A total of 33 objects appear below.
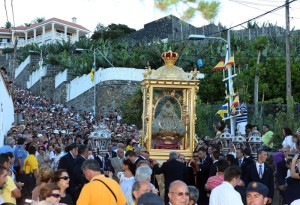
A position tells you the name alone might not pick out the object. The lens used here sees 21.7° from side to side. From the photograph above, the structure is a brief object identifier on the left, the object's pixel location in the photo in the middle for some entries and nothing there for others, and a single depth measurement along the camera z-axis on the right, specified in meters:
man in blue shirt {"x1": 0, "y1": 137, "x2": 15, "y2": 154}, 15.78
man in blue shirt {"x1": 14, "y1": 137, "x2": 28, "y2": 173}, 16.79
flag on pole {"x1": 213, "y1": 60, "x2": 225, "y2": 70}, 29.80
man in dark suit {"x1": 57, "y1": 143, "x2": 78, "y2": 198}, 14.80
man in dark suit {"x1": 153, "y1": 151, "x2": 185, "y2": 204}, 15.56
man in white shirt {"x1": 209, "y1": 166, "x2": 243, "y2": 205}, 9.64
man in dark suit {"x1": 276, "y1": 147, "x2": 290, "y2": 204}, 15.32
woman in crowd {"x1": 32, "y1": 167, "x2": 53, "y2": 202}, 9.97
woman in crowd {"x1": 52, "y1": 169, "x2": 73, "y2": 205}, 9.77
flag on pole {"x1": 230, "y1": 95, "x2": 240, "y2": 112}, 27.65
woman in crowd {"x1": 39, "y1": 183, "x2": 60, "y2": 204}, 8.59
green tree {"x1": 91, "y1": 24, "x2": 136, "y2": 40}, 102.00
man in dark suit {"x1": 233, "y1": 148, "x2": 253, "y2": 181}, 15.76
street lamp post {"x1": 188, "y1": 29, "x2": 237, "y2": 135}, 27.10
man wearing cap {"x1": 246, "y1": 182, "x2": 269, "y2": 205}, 9.09
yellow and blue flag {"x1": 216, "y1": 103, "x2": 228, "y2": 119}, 29.18
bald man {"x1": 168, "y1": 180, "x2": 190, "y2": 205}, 8.48
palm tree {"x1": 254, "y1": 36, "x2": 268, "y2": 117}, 34.75
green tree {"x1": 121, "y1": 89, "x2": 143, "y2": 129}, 47.95
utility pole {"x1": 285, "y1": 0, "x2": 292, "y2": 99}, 30.28
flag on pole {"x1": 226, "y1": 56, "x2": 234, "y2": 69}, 28.49
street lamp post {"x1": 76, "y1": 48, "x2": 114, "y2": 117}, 55.43
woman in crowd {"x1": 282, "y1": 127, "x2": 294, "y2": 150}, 19.04
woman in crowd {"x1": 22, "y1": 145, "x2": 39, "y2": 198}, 16.00
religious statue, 21.59
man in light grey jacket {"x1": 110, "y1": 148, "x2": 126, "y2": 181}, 16.72
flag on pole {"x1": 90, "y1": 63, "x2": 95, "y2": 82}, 54.44
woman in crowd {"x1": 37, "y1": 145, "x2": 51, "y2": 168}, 17.84
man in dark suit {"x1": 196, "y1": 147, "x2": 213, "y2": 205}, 16.34
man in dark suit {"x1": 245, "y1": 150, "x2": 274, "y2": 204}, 14.73
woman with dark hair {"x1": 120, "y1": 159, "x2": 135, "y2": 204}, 11.26
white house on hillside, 108.75
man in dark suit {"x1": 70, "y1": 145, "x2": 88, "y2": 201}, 14.12
